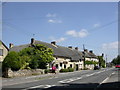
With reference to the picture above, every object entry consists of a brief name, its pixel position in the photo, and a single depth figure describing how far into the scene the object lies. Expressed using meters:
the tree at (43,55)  28.34
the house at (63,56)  36.63
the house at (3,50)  27.89
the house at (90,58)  54.49
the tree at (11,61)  21.64
